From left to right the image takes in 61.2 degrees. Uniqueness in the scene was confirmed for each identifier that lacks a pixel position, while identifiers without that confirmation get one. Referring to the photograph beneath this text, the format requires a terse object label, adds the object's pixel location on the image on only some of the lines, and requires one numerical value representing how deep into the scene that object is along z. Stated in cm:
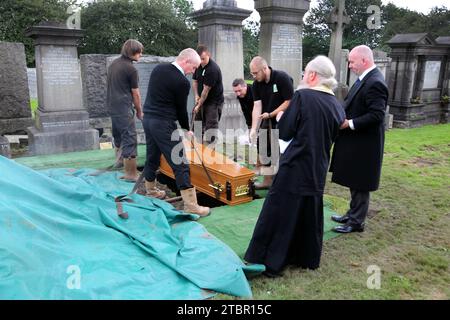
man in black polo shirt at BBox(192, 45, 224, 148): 582
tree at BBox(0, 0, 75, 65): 2150
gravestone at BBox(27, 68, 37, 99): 1598
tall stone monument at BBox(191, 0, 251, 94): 784
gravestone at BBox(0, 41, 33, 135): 843
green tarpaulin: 257
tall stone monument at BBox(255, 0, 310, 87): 838
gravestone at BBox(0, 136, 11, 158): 612
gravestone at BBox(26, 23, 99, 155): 678
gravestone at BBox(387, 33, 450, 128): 1105
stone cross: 995
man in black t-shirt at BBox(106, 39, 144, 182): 515
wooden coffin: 454
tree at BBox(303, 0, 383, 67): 3969
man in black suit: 361
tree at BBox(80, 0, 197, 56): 2811
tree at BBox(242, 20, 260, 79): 3041
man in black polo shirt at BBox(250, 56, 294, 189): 477
